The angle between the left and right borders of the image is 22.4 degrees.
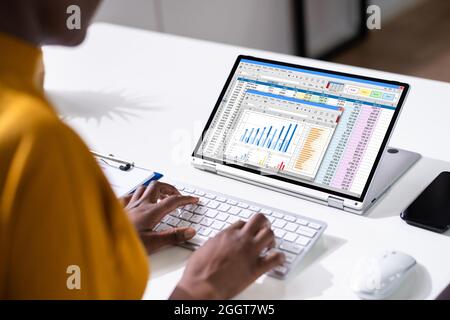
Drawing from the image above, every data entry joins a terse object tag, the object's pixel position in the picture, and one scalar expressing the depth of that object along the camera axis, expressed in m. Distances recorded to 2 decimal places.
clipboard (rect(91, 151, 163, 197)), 1.94
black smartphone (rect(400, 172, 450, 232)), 1.79
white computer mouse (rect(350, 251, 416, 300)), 1.66
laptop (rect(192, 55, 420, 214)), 1.85
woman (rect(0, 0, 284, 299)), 1.34
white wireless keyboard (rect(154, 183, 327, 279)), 1.75
